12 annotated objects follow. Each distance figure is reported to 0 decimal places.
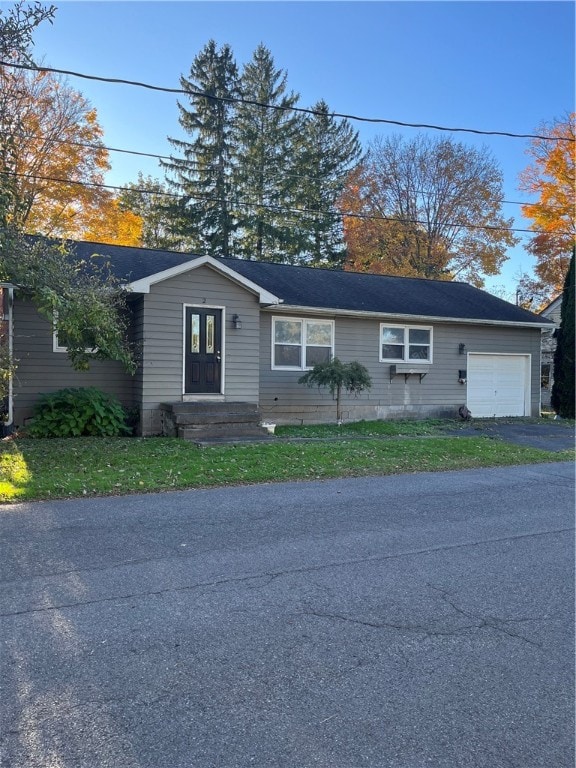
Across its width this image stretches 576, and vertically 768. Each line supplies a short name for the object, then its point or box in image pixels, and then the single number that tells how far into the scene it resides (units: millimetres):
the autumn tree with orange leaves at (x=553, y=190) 24859
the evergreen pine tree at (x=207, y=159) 32906
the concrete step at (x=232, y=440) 10828
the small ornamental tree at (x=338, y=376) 13336
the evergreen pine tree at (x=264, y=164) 32938
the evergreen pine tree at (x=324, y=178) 33625
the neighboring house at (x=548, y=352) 26031
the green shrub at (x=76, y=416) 11539
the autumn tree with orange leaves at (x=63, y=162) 21312
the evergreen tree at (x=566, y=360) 19109
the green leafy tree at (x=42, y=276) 7891
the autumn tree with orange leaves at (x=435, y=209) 27078
